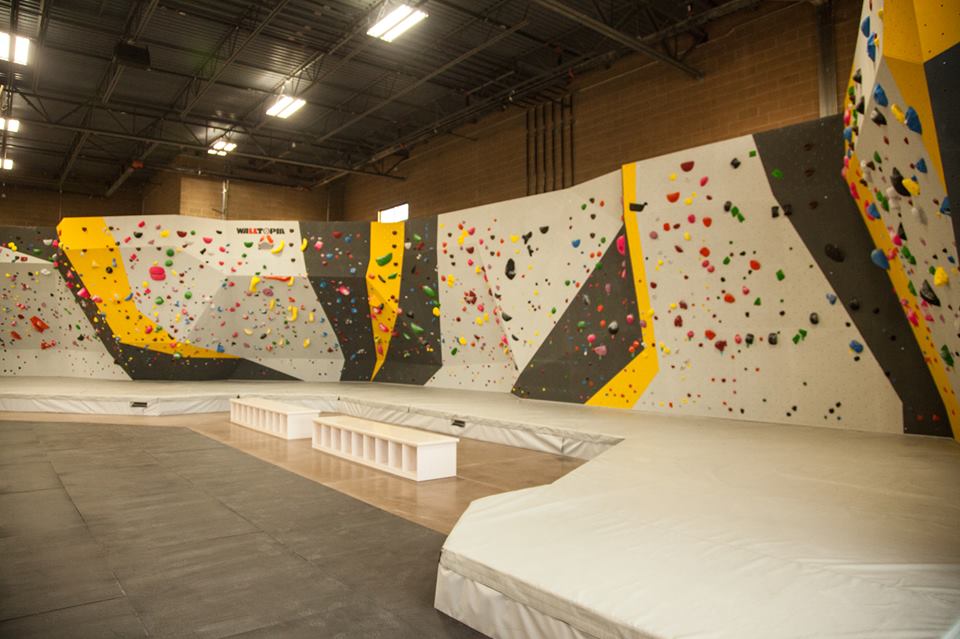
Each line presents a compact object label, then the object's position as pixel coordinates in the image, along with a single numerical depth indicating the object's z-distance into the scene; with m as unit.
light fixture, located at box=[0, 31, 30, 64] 7.92
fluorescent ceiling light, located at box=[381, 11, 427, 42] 6.99
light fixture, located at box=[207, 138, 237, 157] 11.92
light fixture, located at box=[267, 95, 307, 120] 9.77
